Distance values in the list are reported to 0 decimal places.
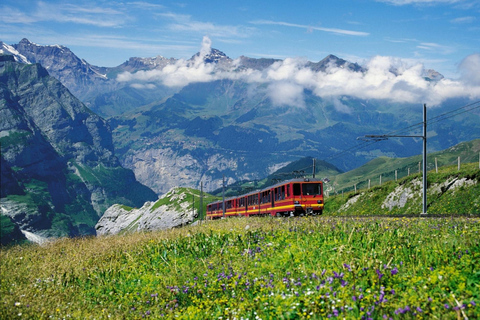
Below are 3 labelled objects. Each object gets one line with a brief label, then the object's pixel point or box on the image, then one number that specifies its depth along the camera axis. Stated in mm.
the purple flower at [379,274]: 9197
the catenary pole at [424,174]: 36297
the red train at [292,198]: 42812
